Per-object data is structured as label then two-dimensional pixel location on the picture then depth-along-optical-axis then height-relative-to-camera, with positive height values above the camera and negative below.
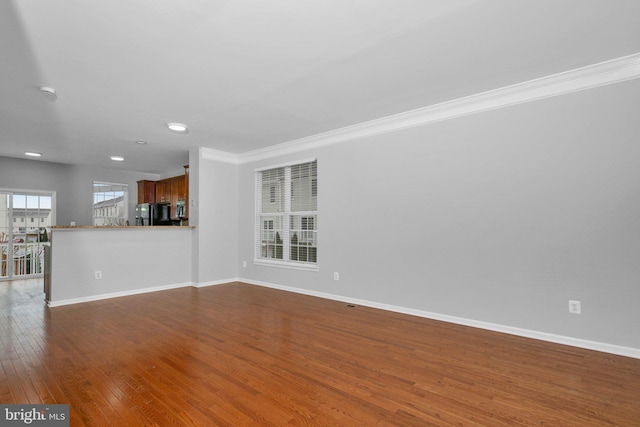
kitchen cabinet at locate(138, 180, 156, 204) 7.62 +0.73
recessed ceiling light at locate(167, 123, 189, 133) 4.41 +1.35
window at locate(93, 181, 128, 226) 7.64 +0.46
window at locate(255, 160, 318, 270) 5.21 +0.07
